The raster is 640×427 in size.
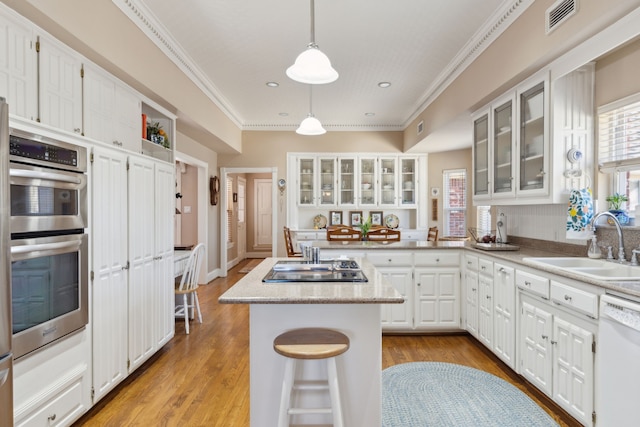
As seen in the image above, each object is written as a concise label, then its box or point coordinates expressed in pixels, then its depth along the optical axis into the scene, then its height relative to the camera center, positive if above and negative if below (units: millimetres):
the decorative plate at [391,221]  6590 -175
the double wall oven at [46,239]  1630 -148
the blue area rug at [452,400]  2148 -1304
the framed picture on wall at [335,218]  6625 -120
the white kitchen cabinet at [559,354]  1859 -869
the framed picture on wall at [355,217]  6590 -109
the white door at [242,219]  8438 -189
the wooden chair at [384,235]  4262 -298
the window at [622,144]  2316 +484
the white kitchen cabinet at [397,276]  3545 -663
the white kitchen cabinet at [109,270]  2221 -401
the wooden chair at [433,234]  5428 -359
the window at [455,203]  6426 +172
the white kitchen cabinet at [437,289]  3541 -796
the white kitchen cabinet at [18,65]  1663 +741
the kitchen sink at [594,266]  2061 -357
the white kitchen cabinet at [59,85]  1901 +744
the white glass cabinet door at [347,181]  6473 +585
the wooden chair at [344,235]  4320 -297
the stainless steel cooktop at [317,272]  1910 -370
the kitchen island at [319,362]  1808 -780
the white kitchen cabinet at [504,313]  2582 -799
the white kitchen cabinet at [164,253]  3016 -389
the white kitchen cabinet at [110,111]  2285 +744
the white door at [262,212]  9227 -10
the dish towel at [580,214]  2432 -12
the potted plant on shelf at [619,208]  2382 +31
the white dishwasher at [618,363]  1555 -721
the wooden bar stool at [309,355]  1520 -633
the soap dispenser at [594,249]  2426 -262
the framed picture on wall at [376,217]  6639 -99
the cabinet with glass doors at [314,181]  6477 +583
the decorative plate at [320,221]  6555 -178
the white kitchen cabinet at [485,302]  2922 -792
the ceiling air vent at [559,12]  2071 +1260
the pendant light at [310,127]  3691 +922
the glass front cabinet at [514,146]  2646 +584
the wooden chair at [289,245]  5340 -532
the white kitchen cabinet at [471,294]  3217 -792
